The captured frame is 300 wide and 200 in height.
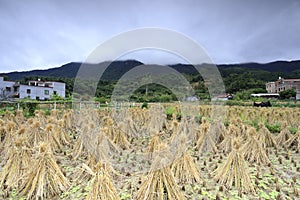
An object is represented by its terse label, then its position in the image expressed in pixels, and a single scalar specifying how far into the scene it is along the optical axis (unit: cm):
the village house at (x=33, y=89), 3352
